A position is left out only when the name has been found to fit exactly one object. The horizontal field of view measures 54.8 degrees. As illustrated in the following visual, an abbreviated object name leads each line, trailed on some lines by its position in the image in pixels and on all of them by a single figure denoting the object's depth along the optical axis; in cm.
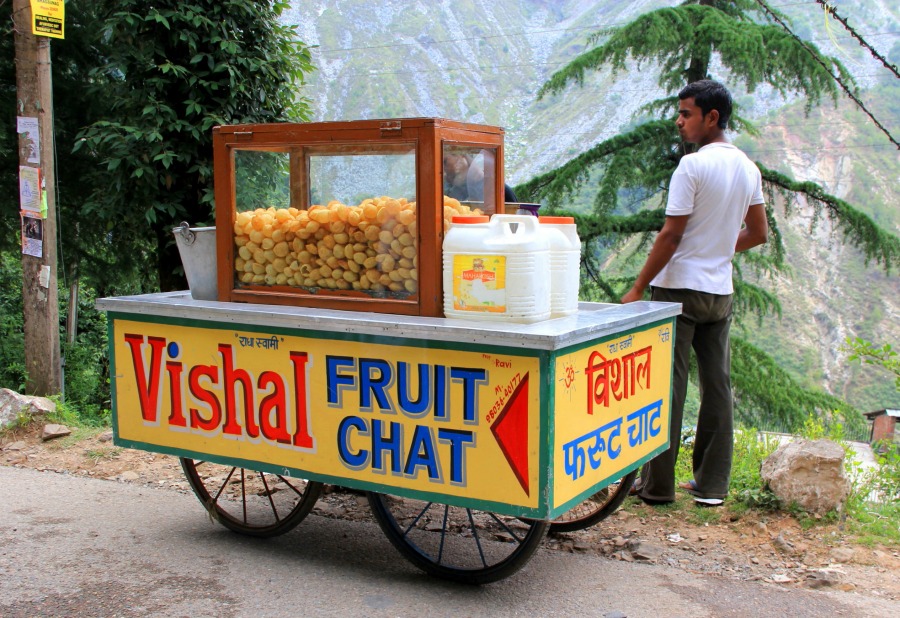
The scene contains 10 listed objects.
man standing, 402
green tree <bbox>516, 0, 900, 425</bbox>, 1076
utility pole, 662
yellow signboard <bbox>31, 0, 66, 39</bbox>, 637
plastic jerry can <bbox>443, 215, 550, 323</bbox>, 298
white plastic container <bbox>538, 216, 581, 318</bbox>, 323
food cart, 292
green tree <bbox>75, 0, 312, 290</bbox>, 645
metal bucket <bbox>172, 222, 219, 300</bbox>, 391
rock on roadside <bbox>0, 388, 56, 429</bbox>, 620
